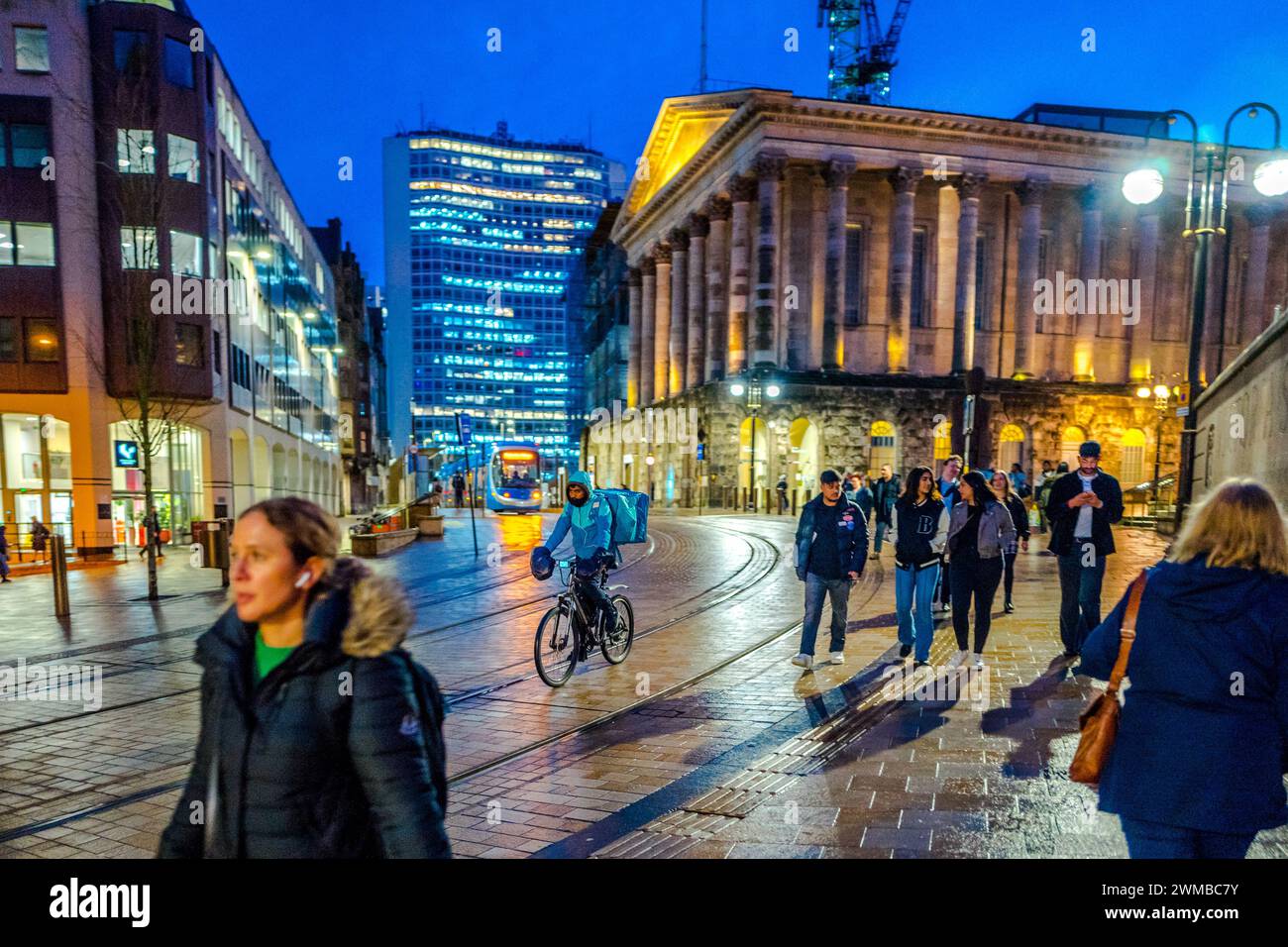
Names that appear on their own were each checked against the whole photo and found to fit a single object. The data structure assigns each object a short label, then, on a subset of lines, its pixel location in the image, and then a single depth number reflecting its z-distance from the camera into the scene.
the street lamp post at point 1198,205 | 11.85
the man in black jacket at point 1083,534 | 7.57
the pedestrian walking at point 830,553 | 7.68
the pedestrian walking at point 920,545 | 7.68
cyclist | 7.48
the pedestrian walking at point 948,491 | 8.08
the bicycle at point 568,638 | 7.16
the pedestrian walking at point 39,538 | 20.11
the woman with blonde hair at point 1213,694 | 2.49
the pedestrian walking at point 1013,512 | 9.98
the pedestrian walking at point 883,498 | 15.79
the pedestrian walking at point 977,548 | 7.36
